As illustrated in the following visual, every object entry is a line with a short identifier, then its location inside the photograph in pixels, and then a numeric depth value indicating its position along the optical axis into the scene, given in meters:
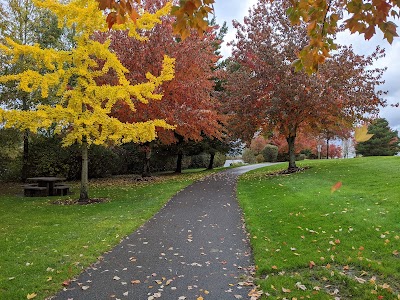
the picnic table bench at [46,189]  13.43
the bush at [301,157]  36.19
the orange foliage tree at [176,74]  15.53
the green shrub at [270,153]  36.31
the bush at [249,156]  38.36
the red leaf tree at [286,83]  15.66
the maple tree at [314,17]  3.50
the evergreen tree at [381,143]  38.03
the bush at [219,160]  33.41
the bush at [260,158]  37.47
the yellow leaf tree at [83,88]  10.36
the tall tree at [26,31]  16.39
